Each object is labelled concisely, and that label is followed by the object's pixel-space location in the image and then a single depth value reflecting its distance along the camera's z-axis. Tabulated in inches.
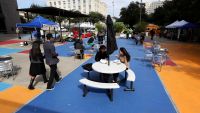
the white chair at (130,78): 155.6
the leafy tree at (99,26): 891.0
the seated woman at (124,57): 174.5
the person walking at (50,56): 153.3
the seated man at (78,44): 276.9
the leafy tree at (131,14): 1461.9
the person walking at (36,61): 152.9
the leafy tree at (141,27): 833.7
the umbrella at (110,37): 143.9
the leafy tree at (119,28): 890.8
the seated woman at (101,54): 182.7
